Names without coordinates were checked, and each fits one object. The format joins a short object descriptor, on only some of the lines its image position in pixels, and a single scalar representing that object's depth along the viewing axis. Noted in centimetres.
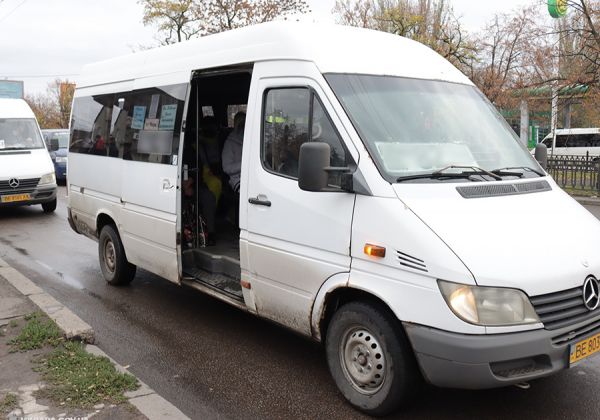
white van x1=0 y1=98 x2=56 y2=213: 1210
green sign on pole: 2116
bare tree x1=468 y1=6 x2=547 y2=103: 2133
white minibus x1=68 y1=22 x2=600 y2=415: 325
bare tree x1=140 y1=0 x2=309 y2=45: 2759
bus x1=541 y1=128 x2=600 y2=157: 3391
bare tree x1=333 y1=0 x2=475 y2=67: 2830
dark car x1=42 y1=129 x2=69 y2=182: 2002
